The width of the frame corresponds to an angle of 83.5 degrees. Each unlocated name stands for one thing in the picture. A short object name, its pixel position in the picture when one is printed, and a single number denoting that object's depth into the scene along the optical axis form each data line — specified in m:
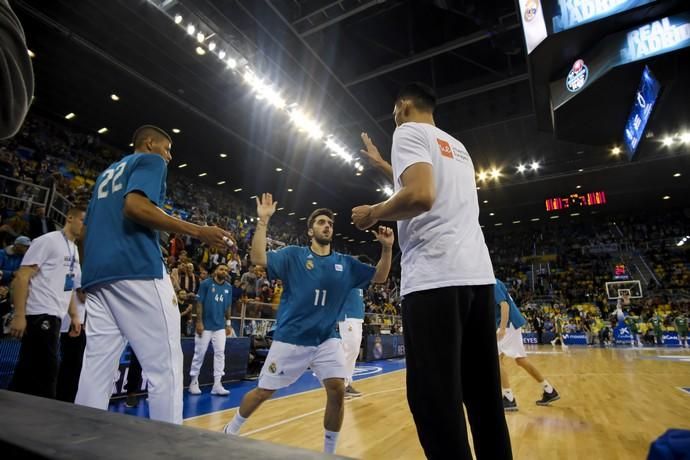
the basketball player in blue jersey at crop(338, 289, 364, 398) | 7.32
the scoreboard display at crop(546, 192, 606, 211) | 23.38
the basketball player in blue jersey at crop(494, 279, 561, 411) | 5.41
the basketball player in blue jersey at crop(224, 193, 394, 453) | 3.15
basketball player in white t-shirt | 1.51
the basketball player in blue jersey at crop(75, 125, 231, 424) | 1.94
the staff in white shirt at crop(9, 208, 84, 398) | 3.50
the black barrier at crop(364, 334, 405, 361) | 13.65
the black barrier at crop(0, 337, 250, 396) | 4.78
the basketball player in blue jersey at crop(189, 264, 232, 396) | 6.88
